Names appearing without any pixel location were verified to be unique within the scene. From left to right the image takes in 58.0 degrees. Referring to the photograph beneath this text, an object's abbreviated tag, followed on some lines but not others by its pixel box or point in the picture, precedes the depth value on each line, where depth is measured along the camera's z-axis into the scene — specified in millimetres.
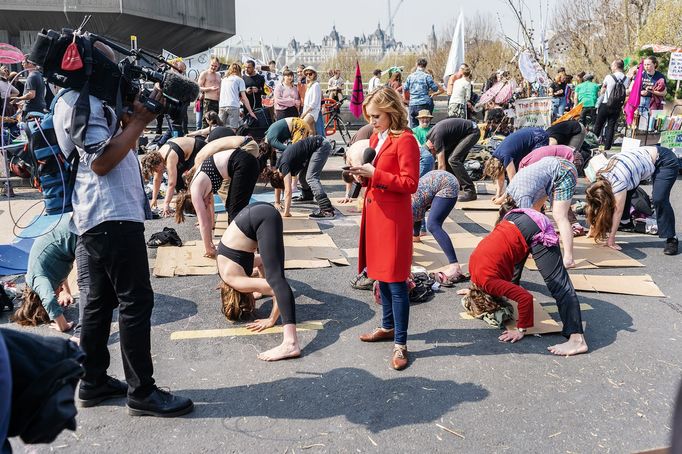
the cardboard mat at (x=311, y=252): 5962
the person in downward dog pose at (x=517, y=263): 4195
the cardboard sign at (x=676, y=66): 12344
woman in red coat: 3721
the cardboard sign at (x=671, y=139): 10664
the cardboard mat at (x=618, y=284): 5281
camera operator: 2895
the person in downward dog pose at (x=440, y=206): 5551
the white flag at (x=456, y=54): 15328
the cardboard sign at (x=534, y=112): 12297
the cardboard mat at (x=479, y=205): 8422
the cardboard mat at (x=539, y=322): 4434
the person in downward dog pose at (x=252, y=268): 4012
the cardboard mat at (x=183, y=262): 5637
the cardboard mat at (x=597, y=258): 5977
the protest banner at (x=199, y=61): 15327
